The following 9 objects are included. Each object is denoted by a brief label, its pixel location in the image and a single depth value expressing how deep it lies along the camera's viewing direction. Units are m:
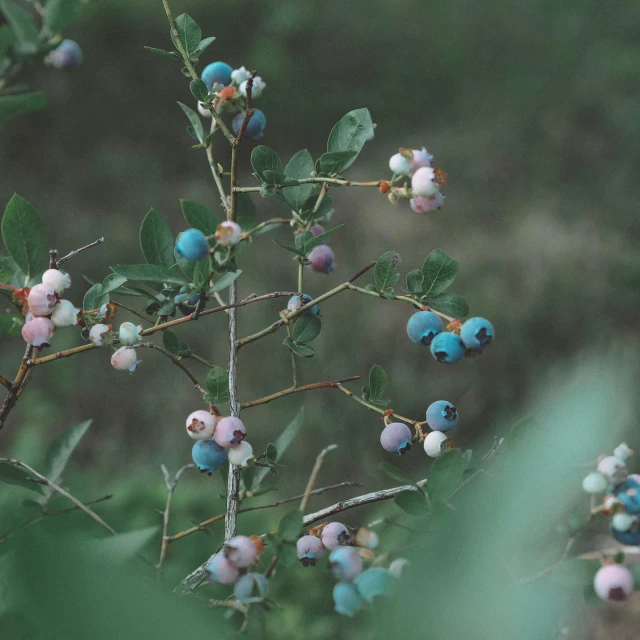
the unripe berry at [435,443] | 0.55
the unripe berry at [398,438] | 0.58
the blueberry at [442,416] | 0.57
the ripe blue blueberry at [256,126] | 0.68
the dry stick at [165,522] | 0.51
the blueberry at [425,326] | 0.57
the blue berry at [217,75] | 0.68
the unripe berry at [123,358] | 0.56
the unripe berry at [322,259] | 0.70
